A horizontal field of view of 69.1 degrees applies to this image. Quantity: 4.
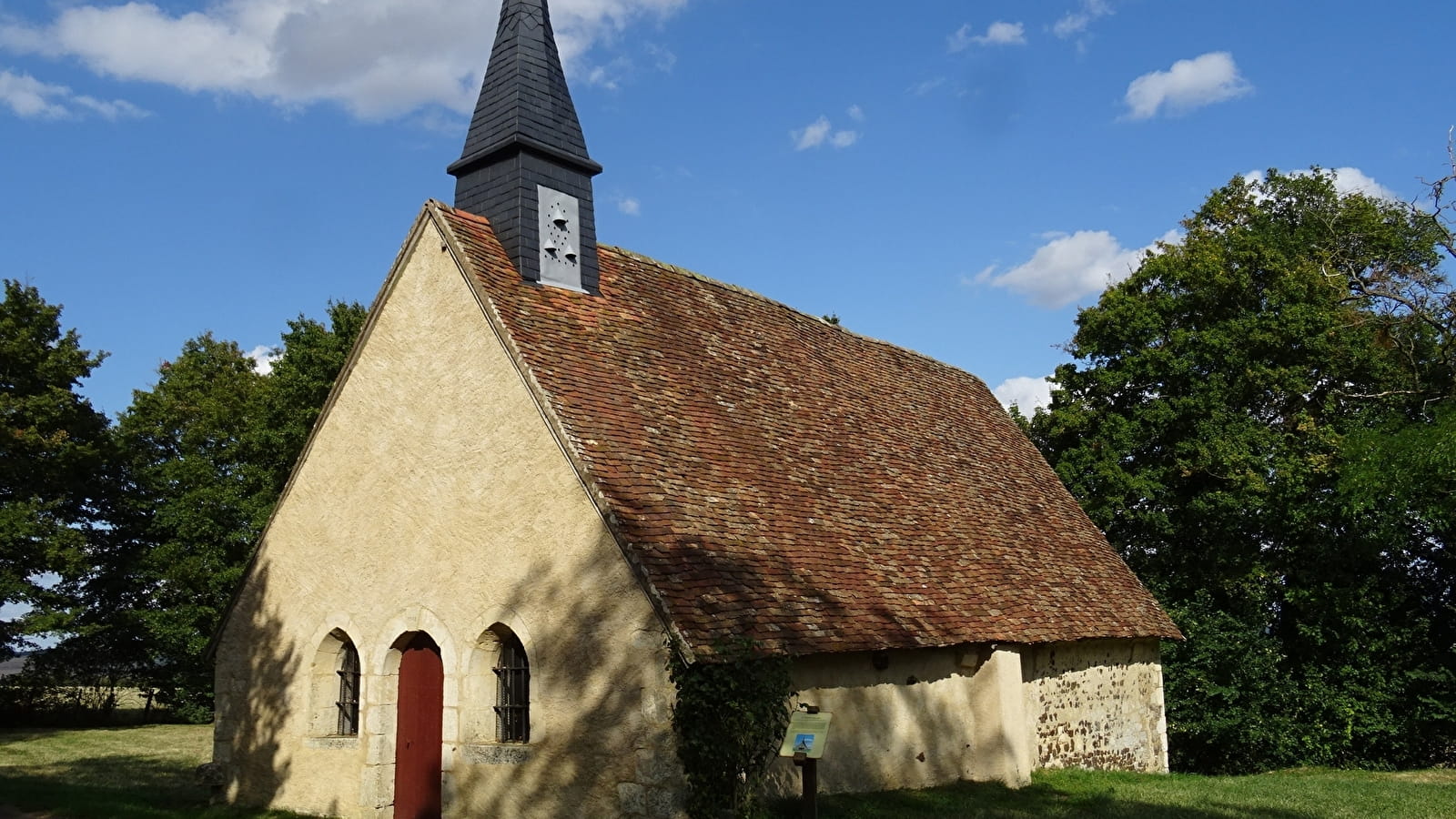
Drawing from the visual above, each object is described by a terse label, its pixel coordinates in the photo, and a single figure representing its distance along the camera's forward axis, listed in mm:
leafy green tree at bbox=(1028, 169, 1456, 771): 20578
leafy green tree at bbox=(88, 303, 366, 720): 29797
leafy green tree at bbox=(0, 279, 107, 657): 26469
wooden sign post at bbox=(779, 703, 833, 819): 8969
